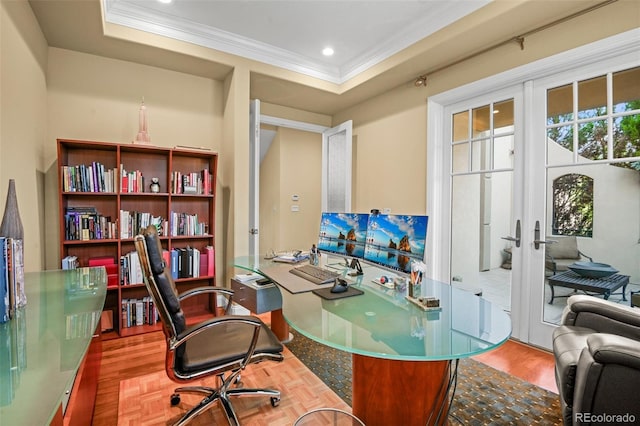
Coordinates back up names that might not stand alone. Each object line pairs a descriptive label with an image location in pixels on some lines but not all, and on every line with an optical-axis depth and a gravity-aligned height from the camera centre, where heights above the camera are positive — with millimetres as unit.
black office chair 1438 -711
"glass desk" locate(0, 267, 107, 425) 752 -454
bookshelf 2801 -53
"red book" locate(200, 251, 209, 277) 3311 -581
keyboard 1877 -413
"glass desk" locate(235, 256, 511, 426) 1069 -455
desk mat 1734 -430
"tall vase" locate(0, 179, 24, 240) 1441 -55
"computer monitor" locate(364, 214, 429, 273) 1623 -169
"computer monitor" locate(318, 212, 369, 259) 2115 -172
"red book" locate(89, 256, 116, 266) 2871 -479
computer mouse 1638 -407
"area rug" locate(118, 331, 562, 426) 1736 -1147
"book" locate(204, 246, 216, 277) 3320 -559
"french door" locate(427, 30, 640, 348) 2230 +296
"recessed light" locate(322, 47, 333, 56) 3398 +1737
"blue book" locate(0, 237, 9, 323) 1201 -296
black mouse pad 1578 -432
